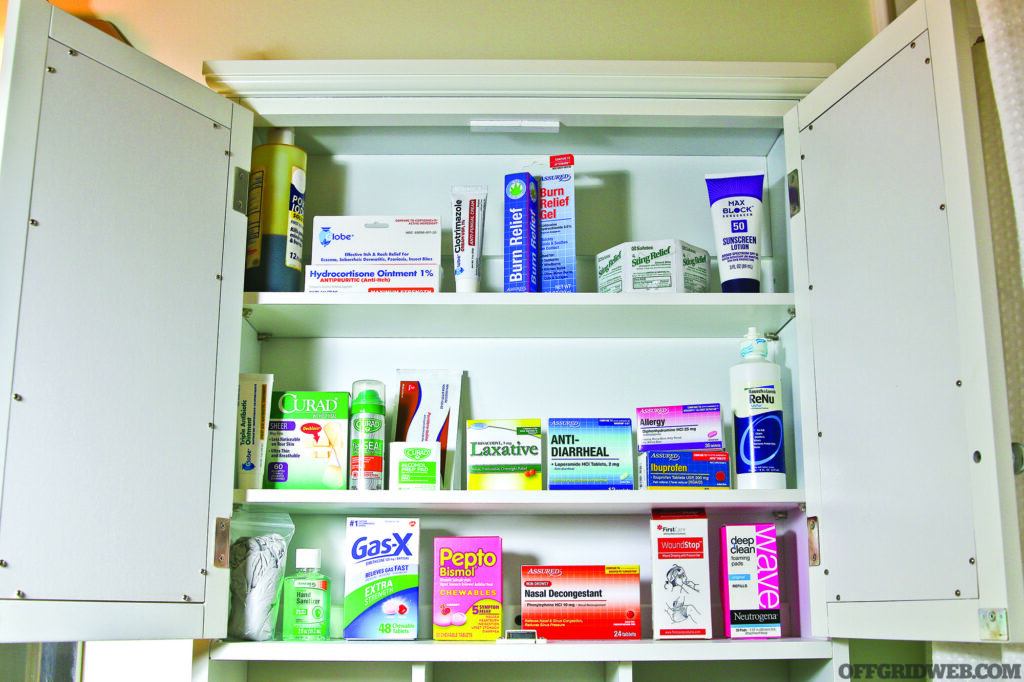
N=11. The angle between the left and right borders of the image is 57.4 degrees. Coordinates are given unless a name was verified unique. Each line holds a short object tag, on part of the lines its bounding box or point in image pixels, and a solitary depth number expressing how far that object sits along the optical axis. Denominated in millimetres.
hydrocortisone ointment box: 1440
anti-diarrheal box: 1398
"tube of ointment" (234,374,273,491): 1383
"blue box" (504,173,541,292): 1451
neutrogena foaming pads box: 1362
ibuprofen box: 1391
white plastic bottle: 1384
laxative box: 1406
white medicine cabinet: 1083
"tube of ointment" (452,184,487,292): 1467
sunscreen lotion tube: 1457
